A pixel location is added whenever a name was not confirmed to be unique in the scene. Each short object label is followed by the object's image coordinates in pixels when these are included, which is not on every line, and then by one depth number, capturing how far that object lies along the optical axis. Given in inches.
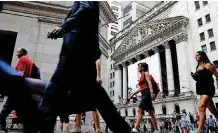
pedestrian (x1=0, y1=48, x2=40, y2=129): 197.9
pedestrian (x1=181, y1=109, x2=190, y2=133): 580.0
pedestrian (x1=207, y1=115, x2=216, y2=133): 700.7
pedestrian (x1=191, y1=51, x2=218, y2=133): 190.2
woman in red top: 227.6
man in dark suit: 91.6
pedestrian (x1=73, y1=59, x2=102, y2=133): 198.9
